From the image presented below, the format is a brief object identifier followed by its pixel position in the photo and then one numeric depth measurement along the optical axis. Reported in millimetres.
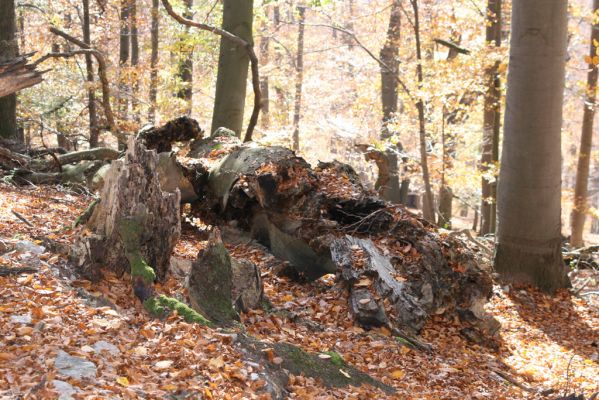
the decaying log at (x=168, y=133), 8148
